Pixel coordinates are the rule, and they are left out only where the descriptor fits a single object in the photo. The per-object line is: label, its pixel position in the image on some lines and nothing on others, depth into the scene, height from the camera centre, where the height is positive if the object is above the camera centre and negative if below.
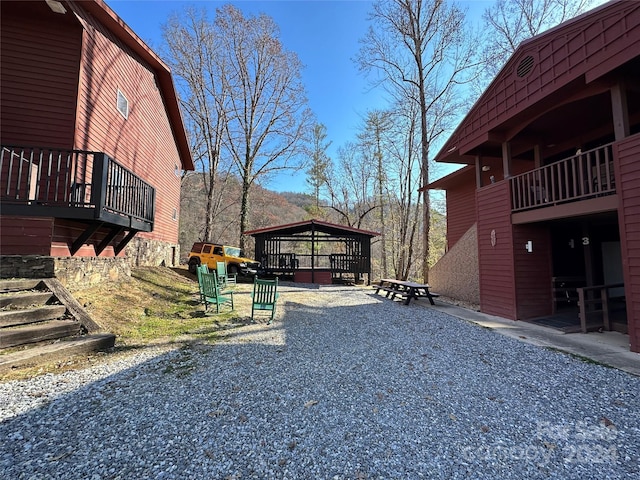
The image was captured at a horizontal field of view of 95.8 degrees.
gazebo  14.58 +0.51
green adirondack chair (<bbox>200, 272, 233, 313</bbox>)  6.45 -0.65
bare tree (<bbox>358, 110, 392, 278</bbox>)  20.95 +7.95
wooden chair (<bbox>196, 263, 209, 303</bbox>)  7.02 -0.31
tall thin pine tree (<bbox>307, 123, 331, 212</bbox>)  24.25 +8.52
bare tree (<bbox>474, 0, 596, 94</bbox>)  14.57 +12.14
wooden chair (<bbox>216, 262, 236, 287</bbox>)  9.81 -0.40
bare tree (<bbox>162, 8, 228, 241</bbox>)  18.08 +12.03
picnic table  8.77 -0.89
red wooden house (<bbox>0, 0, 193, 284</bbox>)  5.34 +3.14
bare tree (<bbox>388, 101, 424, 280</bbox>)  19.14 +4.64
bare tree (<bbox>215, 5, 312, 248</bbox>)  18.28 +12.28
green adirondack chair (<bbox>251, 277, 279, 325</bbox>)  6.09 -0.76
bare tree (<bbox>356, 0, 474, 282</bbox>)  13.71 +11.20
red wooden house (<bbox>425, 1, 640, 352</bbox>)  4.83 +2.07
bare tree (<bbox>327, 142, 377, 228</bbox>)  24.77 +5.60
